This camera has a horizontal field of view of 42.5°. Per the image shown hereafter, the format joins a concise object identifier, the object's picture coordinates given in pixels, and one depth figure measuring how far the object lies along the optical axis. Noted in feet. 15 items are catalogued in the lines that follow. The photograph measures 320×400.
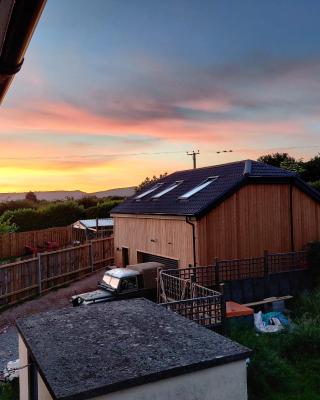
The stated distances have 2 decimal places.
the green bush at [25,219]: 142.72
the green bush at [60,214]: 148.05
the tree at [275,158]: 203.41
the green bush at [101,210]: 152.56
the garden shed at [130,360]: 16.74
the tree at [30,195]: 274.57
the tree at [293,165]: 179.10
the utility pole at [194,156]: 185.84
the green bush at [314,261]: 59.67
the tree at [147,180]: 184.08
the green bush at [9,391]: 33.30
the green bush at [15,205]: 177.38
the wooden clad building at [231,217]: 58.75
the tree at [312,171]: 180.65
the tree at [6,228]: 116.98
